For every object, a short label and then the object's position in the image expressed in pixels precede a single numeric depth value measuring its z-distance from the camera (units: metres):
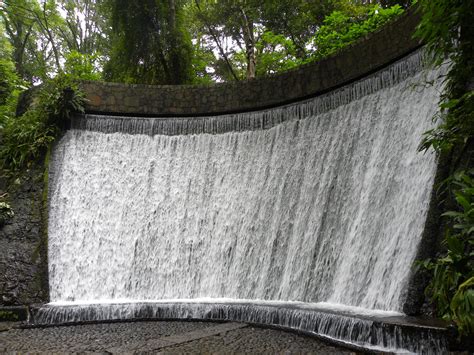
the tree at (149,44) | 13.91
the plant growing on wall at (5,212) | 8.30
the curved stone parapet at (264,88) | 7.27
